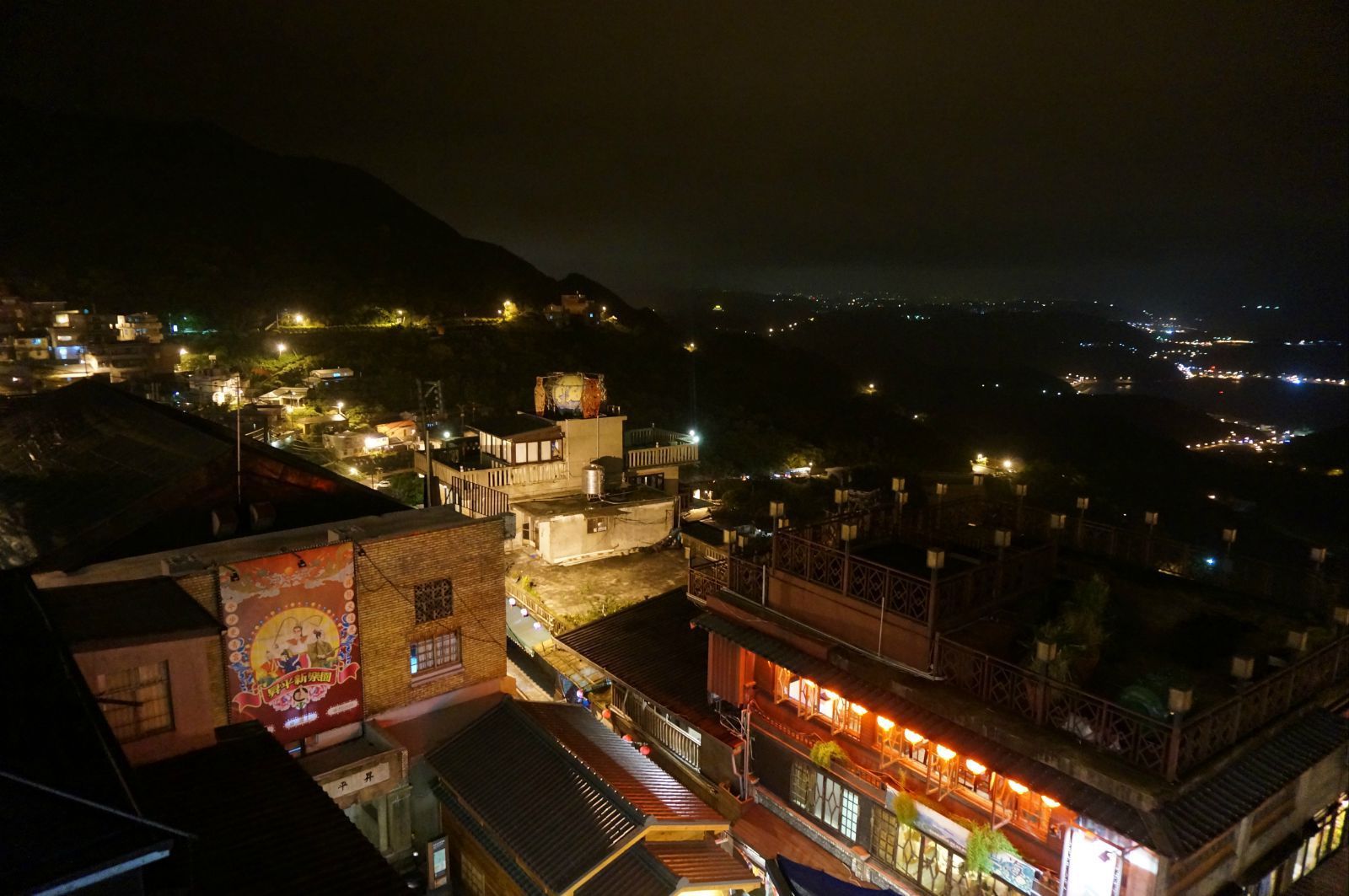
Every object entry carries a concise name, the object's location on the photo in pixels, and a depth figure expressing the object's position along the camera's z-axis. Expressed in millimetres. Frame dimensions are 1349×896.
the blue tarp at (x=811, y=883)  8555
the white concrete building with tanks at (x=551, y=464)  27531
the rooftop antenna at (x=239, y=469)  15625
